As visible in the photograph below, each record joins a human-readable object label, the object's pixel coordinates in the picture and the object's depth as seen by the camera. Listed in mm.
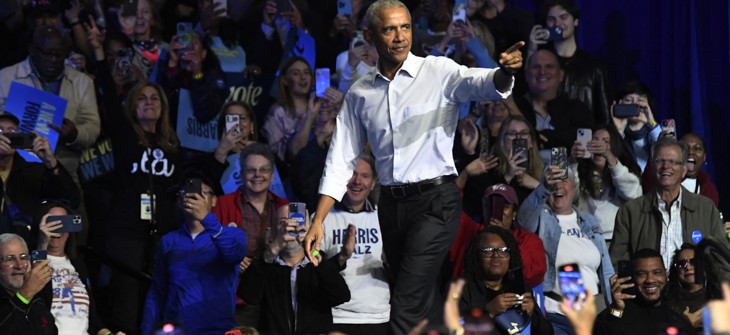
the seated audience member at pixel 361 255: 14391
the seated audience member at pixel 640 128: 17500
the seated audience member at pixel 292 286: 13969
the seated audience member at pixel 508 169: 16156
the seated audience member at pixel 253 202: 15391
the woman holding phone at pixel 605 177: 16469
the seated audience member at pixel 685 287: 14586
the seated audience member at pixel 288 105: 17625
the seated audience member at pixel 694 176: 17016
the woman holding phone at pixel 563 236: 15328
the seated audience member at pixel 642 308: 13969
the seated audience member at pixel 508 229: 14930
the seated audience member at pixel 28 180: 15672
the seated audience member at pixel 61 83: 17187
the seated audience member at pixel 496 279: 13758
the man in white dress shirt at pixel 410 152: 10227
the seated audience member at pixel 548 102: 17422
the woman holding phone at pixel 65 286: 14234
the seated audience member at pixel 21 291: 13516
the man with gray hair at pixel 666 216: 15773
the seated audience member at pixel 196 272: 14156
